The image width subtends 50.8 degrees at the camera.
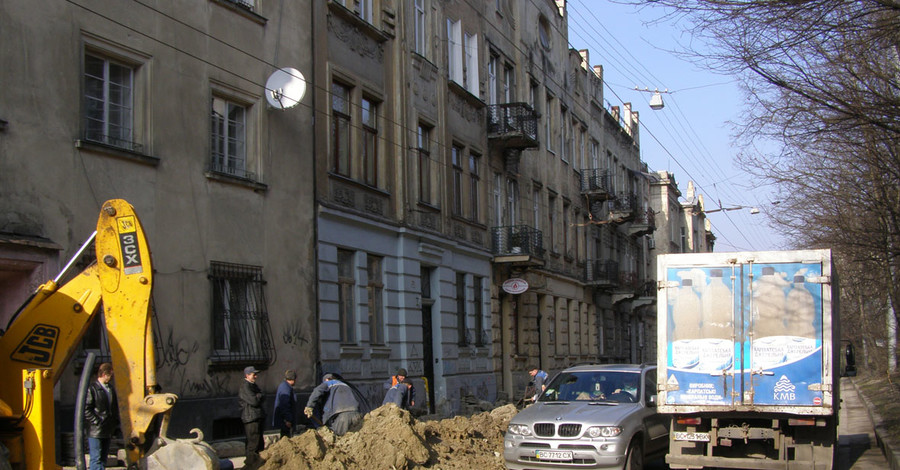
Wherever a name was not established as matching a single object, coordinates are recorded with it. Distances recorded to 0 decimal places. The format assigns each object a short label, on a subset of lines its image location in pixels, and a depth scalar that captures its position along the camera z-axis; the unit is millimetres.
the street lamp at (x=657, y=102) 39938
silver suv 12617
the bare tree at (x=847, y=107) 10383
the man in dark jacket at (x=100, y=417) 11008
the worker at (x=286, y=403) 15164
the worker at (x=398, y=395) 16984
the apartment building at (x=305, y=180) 13969
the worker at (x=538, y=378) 24891
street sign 30188
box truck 12258
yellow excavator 8672
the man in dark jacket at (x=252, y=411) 14023
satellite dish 18328
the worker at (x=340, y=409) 14469
